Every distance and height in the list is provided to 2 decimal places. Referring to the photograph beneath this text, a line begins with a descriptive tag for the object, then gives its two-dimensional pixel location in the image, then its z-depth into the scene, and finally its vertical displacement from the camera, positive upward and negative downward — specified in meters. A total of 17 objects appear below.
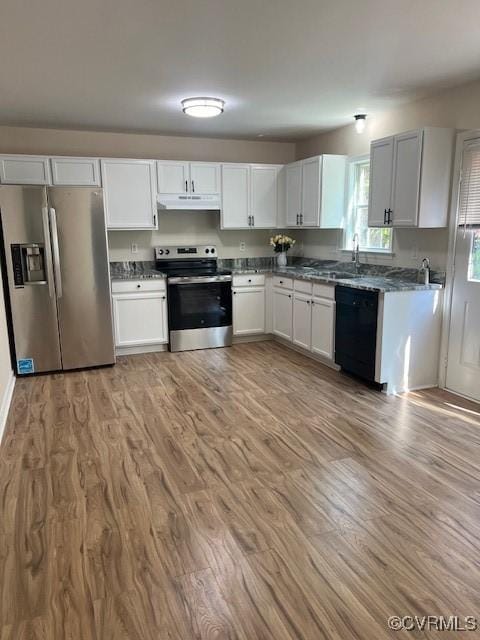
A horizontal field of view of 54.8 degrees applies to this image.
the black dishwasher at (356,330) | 4.00 -0.85
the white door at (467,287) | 3.65 -0.42
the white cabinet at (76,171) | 4.89 +0.71
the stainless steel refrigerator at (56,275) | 4.37 -0.35
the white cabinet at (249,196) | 5.66 +0.50
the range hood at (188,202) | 5.29 +0.41
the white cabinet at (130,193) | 5.10 +0.50
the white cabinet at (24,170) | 4.71 +0.71
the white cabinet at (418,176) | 3.73 +0.48
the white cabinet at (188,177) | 5.32 +0.70
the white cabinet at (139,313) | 5.15 -0.84
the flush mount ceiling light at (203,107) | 3.92 +1.11
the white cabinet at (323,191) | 5.13 +0.50
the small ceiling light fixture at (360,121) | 4.61 +1.13
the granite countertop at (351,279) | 3.92 -0.42
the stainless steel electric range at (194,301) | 5.36 -0.74
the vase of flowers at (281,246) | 5.91 -0.12
